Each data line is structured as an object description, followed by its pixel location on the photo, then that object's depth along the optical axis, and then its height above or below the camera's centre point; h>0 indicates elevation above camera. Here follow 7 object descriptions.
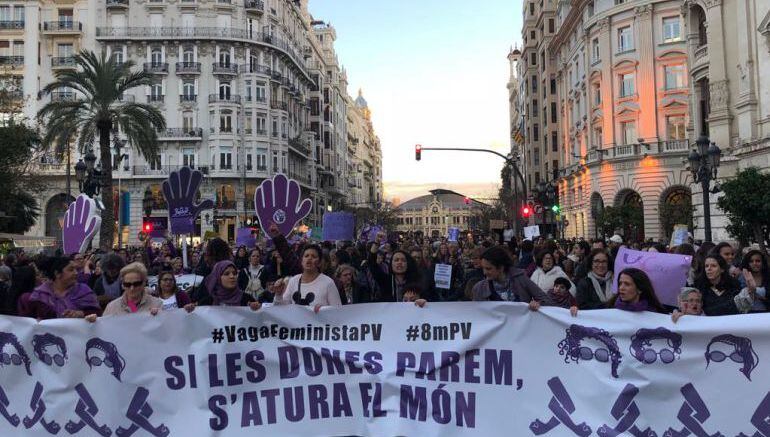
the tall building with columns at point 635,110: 44.00 +8.92
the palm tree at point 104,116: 28.31 +5.92
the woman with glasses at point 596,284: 6.88 -0.49
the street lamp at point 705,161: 17.34 +2.03
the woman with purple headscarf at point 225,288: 6.20 -0.38
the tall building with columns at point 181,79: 57.59 +15.11
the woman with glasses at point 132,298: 5.60 -0.40
